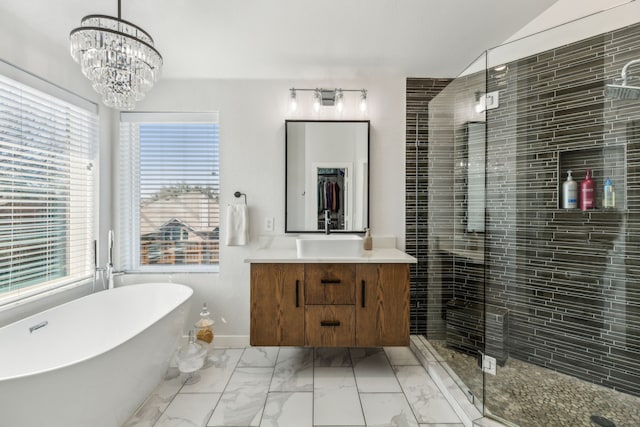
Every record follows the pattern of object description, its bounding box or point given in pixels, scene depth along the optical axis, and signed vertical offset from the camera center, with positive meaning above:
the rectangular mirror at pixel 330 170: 2.70 +0.37
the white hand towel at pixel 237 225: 2.64 -0.11
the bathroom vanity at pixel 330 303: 2.16 -0.63
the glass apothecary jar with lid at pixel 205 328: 2.54 -0.95
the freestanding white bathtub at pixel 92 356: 1.21 -0.76
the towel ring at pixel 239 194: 2.70 +0.16
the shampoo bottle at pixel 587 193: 1.79 +0.12
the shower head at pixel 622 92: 1.60 +0.64
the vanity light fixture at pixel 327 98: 2.65 +0.99
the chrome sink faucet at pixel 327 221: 2.70 -0.07
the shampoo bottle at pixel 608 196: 1.72 +0.10
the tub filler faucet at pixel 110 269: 2.40 -0.44
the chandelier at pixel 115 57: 1.39 +0.72
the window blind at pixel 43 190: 1.89 +0.15
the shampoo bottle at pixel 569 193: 1.85 +0.12
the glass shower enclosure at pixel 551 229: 1.65 -0.10
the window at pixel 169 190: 2.78 +0.20
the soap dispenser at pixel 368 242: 2.60 -0.25
